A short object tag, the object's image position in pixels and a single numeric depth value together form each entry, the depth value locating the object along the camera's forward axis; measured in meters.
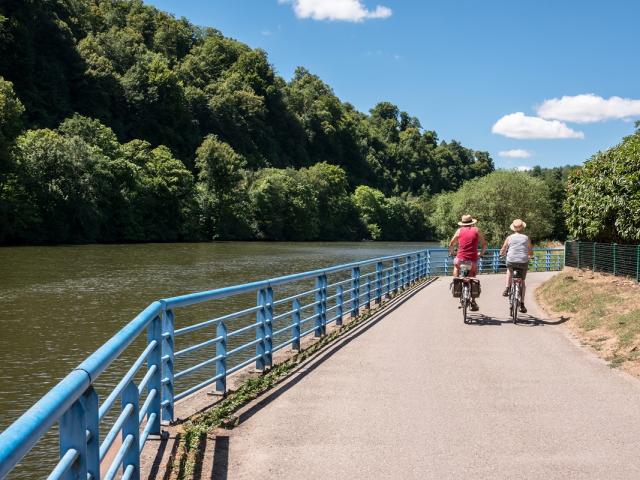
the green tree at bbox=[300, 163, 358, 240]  114.50
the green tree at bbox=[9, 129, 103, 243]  58.06
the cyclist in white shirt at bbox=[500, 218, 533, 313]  12.97
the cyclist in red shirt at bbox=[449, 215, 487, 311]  13.11
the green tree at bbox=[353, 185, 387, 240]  128.88
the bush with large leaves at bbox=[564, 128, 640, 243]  19.30
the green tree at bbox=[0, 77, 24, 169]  52.28
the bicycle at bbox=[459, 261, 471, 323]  13.04
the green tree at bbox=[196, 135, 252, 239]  87.38
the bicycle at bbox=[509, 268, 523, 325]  13.03
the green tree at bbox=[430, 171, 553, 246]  52.94
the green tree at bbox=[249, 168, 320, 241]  96.00
